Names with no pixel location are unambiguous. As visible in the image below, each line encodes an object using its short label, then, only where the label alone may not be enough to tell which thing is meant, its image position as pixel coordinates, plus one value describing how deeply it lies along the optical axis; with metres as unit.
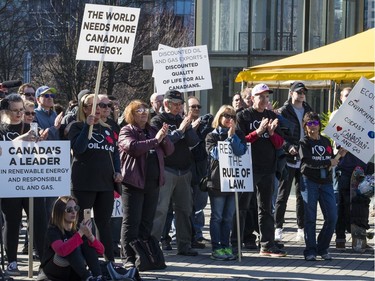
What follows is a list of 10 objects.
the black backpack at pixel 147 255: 11.02
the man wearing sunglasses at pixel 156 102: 13.10
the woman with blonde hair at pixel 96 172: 10.63
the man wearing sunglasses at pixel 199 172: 13.11
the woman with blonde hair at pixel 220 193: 11.99
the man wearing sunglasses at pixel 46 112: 12.16
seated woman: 9.65
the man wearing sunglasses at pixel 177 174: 11.88
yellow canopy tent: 13.92
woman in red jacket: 10.99
